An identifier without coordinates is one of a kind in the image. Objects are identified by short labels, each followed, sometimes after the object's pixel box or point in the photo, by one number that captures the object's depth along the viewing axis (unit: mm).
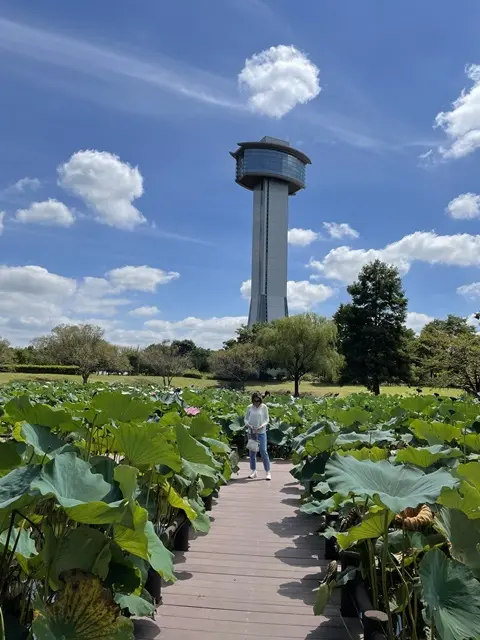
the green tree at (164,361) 43188
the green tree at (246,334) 55128
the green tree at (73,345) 41656
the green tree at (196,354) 58312
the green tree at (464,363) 22844
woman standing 7441
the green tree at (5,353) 41344
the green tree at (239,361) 44875
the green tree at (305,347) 37625
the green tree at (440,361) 23547
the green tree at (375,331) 35625
